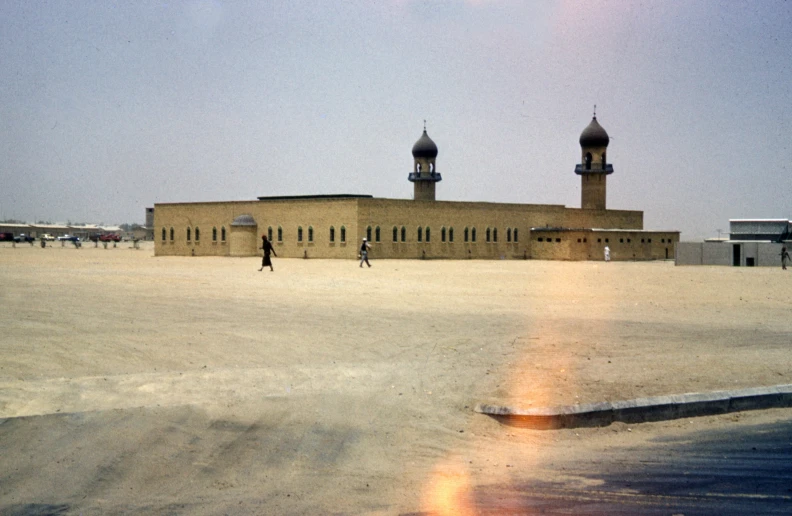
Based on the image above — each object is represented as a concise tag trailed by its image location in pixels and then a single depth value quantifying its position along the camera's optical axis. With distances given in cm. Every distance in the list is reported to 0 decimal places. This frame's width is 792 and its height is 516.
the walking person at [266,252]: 3325
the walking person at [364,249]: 4041
